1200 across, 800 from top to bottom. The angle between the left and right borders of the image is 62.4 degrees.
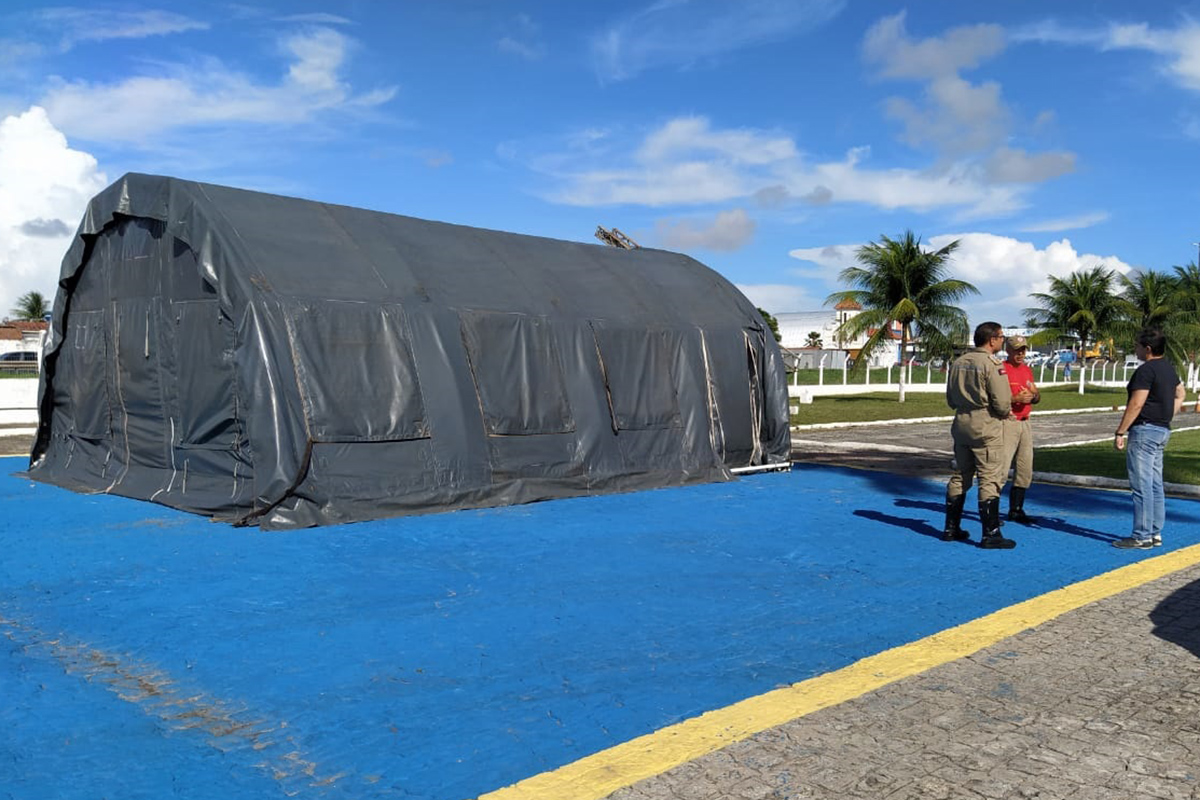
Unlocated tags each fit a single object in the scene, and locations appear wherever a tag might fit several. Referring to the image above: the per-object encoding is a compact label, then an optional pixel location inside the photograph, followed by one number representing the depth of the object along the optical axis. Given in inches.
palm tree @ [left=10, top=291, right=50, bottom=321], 3730.3
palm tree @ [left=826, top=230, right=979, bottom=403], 1471.5
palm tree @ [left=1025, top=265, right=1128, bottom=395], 1820.9
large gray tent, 397.1
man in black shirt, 335.3
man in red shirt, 383.6
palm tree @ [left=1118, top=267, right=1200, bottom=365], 1736.0
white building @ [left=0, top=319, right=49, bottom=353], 2548.2
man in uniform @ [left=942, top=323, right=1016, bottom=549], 339.0
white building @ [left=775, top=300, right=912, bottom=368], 3302.2
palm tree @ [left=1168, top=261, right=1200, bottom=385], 1727.4
